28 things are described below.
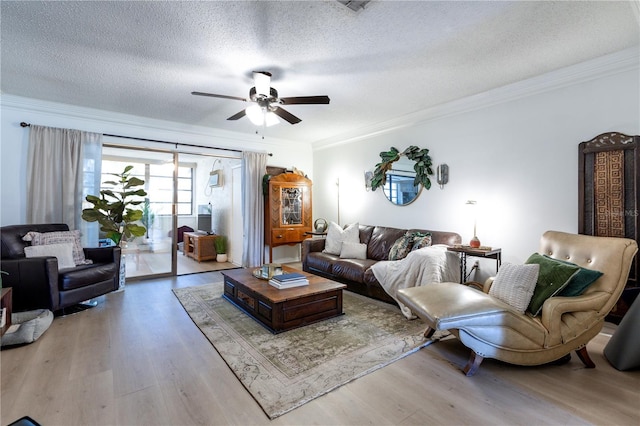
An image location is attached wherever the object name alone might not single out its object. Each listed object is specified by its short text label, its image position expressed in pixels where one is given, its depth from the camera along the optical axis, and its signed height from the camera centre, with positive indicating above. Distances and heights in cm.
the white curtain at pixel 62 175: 388 +49
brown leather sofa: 375 -62
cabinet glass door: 578 +19
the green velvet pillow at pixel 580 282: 214 -44
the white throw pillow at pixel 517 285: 222 -50
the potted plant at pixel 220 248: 633 -72
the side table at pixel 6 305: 253 -81
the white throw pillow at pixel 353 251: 445 -51
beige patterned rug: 197 -109
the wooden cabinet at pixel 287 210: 566 +10
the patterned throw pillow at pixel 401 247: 384 -39
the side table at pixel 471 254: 322 -38
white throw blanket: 312 -57
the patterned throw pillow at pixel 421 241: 371 -29
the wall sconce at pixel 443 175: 411 +59
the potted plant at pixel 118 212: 397 +1
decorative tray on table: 334 -64
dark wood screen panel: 267 +27
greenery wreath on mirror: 432 +81
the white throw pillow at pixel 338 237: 471 -33
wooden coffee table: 279 -86
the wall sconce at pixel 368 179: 521 +66
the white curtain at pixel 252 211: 554 +7
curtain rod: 387 +115
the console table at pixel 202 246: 630 -69
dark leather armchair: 292 -69
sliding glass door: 485 -5
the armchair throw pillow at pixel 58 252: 328 -45
